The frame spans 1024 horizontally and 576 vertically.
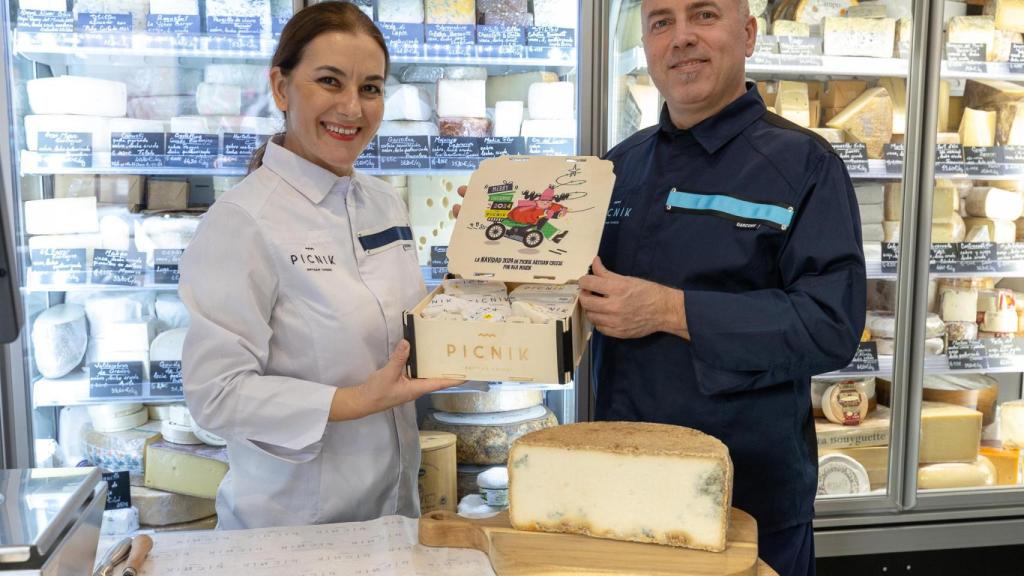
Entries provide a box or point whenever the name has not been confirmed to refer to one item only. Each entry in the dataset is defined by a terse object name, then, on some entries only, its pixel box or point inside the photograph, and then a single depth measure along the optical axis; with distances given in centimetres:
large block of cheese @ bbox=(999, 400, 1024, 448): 292
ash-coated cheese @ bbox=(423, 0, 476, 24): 251
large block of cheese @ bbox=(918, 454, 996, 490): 279
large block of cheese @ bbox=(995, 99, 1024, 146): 275
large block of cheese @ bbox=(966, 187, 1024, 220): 278
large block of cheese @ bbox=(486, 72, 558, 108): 266
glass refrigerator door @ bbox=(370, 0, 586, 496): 249
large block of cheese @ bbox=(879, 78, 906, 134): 269
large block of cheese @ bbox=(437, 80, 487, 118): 260
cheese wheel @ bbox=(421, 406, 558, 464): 258
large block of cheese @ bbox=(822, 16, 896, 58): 259
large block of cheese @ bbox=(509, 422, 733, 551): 117
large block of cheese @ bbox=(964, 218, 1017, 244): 278
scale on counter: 83
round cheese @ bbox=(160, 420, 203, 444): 247
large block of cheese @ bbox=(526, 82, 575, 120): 260
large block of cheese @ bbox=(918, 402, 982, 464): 279
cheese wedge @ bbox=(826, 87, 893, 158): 264
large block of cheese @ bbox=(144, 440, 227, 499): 244
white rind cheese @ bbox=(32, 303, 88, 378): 241
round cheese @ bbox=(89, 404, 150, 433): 254
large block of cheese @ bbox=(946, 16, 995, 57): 264
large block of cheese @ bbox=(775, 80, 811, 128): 267
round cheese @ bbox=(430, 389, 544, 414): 261
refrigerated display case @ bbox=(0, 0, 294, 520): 233
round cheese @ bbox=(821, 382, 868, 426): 272
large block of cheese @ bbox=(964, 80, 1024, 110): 276
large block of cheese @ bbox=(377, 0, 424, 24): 250
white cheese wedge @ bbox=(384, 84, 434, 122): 255
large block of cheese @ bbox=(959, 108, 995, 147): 275
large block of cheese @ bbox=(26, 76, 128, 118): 238
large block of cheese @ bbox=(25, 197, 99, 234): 239
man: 140
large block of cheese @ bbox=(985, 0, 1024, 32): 274
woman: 136
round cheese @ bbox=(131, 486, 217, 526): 247
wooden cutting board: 112
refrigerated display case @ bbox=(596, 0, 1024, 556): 255
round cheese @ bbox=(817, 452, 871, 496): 270
